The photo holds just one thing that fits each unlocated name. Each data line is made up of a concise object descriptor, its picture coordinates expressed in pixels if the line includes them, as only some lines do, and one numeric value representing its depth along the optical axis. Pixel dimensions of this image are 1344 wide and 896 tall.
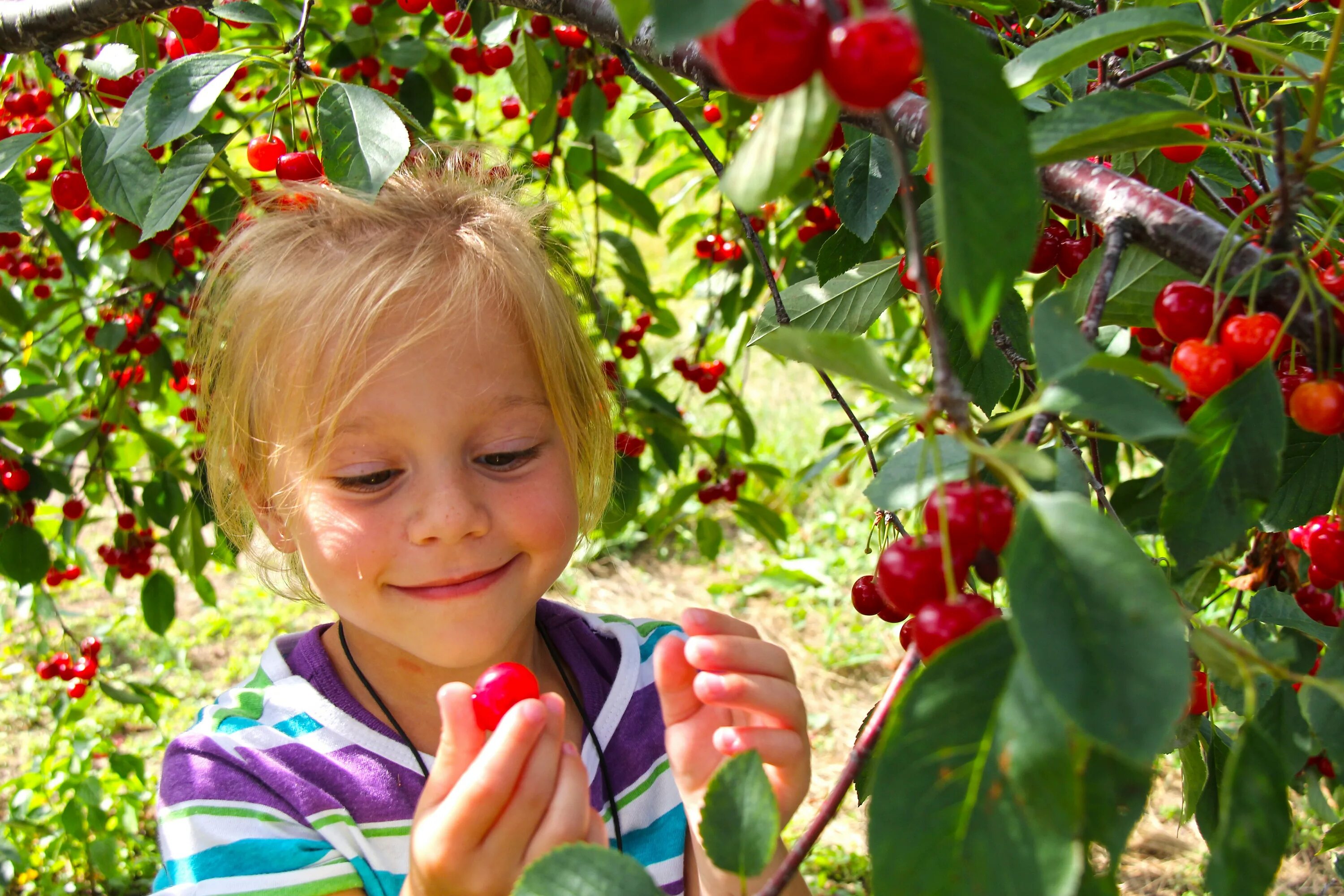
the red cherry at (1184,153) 0.56
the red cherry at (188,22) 0.79
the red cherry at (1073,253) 0.61
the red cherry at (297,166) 0.69
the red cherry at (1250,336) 0.50
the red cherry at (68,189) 0.79
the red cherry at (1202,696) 0.59
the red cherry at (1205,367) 0.51
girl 0.69
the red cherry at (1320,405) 0.51
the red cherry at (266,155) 0.71
